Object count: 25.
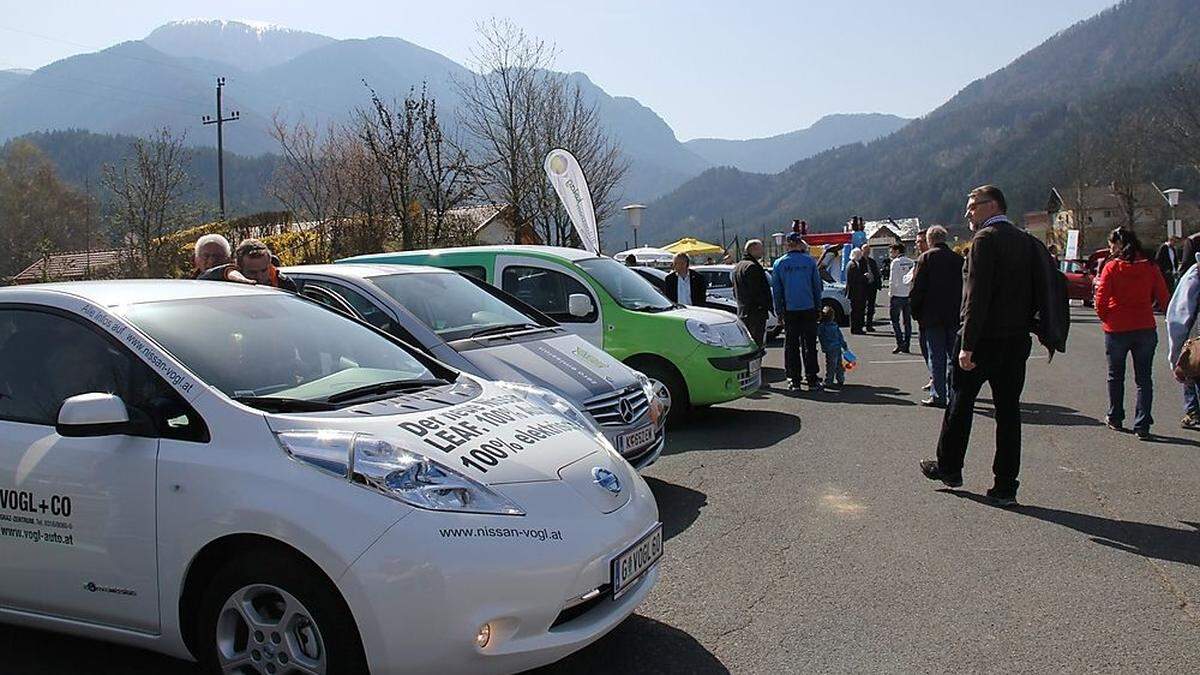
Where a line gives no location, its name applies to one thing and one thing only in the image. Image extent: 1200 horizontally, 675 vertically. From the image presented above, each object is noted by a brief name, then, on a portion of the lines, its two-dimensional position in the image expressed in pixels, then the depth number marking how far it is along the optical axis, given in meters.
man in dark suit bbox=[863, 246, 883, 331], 20.80
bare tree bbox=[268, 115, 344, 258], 23.25
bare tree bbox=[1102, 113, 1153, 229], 61.09
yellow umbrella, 35.11
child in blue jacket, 11.66
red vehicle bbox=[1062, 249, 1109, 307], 27.56
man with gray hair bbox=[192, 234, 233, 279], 6.66
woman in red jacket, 8.19
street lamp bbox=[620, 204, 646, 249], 30.89
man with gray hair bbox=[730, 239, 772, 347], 11.92
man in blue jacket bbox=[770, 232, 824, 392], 10.98
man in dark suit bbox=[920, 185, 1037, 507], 5.87
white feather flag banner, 18.73
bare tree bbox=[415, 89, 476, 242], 20.30
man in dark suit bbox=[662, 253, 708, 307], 13.04
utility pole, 40.37
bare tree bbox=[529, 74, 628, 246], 28.75
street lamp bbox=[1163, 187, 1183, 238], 34.44
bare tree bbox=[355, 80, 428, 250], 19.81
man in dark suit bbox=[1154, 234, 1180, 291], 18.42
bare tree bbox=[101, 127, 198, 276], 24.00
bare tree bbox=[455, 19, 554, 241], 27.47
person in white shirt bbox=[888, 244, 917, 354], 15.25
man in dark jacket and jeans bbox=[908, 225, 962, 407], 9.38
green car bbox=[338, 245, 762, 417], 8.81
